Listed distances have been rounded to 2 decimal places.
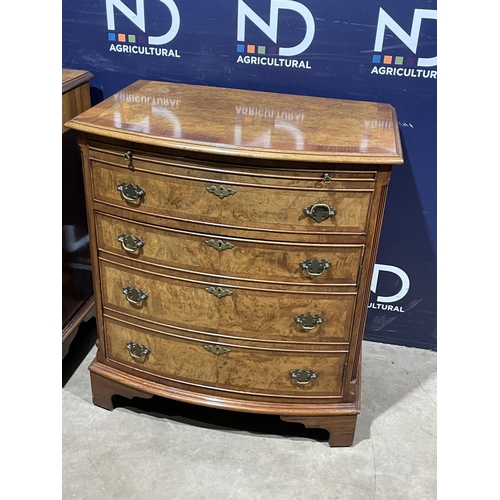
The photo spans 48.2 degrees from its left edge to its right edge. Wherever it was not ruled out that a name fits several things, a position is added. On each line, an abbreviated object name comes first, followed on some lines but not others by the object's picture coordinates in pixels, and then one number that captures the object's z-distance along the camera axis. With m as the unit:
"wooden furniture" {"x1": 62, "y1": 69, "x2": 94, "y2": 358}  2.10
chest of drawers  1.63
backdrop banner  2.02
